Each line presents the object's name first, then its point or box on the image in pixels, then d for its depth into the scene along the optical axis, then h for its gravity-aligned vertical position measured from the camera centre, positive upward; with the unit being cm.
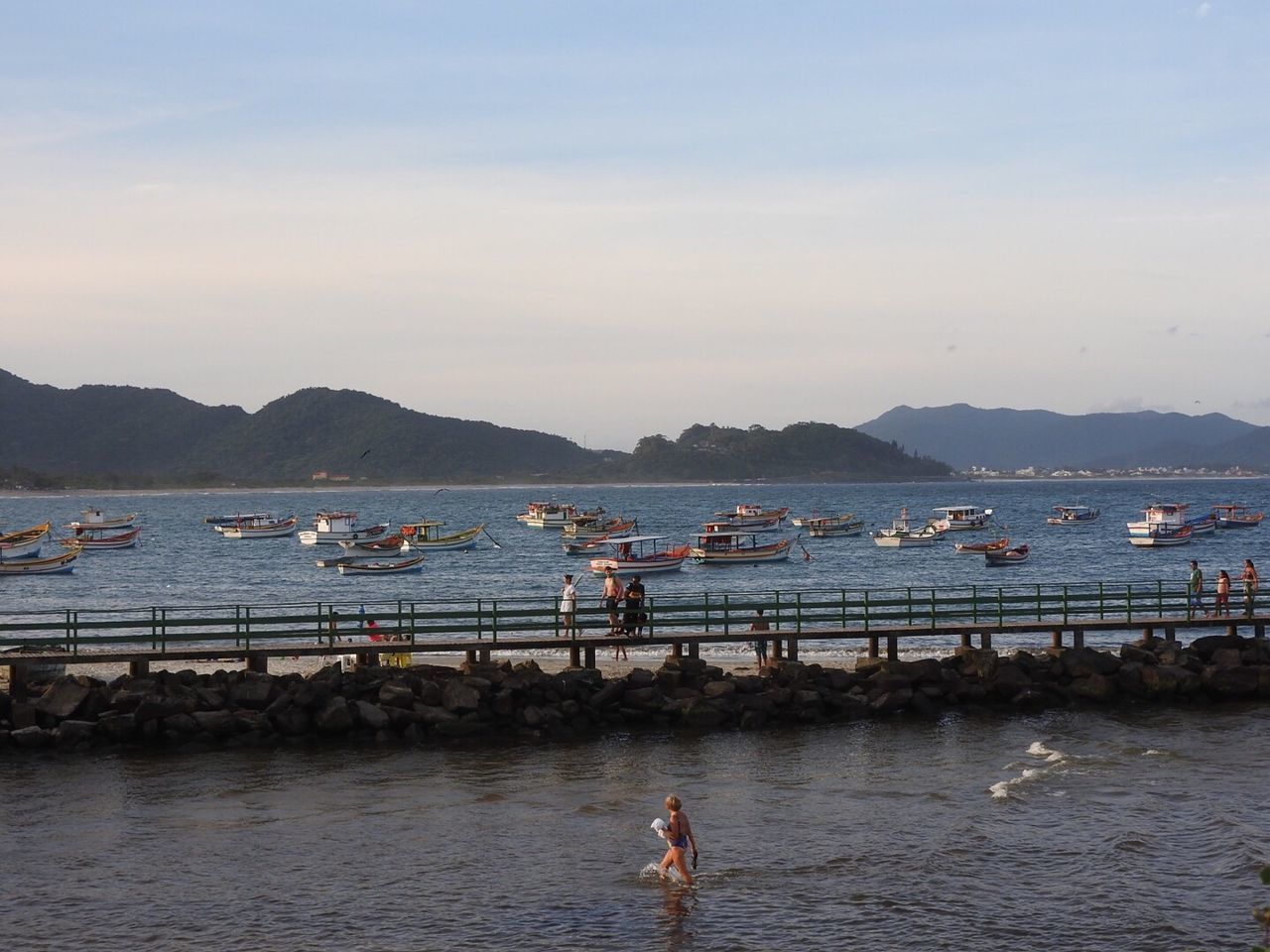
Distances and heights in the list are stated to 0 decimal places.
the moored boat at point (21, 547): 10275 -555
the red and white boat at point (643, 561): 8975 -632
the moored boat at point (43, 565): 10069 -684
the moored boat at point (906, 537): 11812 -644
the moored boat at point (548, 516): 16112 -571
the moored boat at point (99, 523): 13338 -504
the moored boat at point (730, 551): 9906 -628
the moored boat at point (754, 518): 14738 -588
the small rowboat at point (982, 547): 9750 -629
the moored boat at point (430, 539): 11609 -621
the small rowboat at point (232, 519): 15188 -537
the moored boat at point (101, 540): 12950 -643
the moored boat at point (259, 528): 14725 -614
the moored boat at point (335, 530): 11377 -508
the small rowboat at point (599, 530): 12288 -574
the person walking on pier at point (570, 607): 3262 -341
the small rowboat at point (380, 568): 9612 -694
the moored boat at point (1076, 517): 15538 -632
